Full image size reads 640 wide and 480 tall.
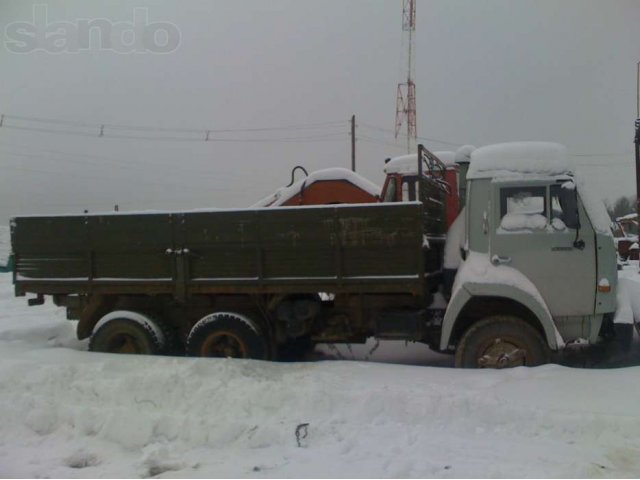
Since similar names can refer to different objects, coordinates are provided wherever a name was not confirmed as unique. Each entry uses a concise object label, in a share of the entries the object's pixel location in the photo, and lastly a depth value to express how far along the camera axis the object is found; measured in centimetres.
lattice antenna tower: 4131
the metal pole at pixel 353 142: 3566
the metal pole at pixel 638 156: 2078
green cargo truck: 596
